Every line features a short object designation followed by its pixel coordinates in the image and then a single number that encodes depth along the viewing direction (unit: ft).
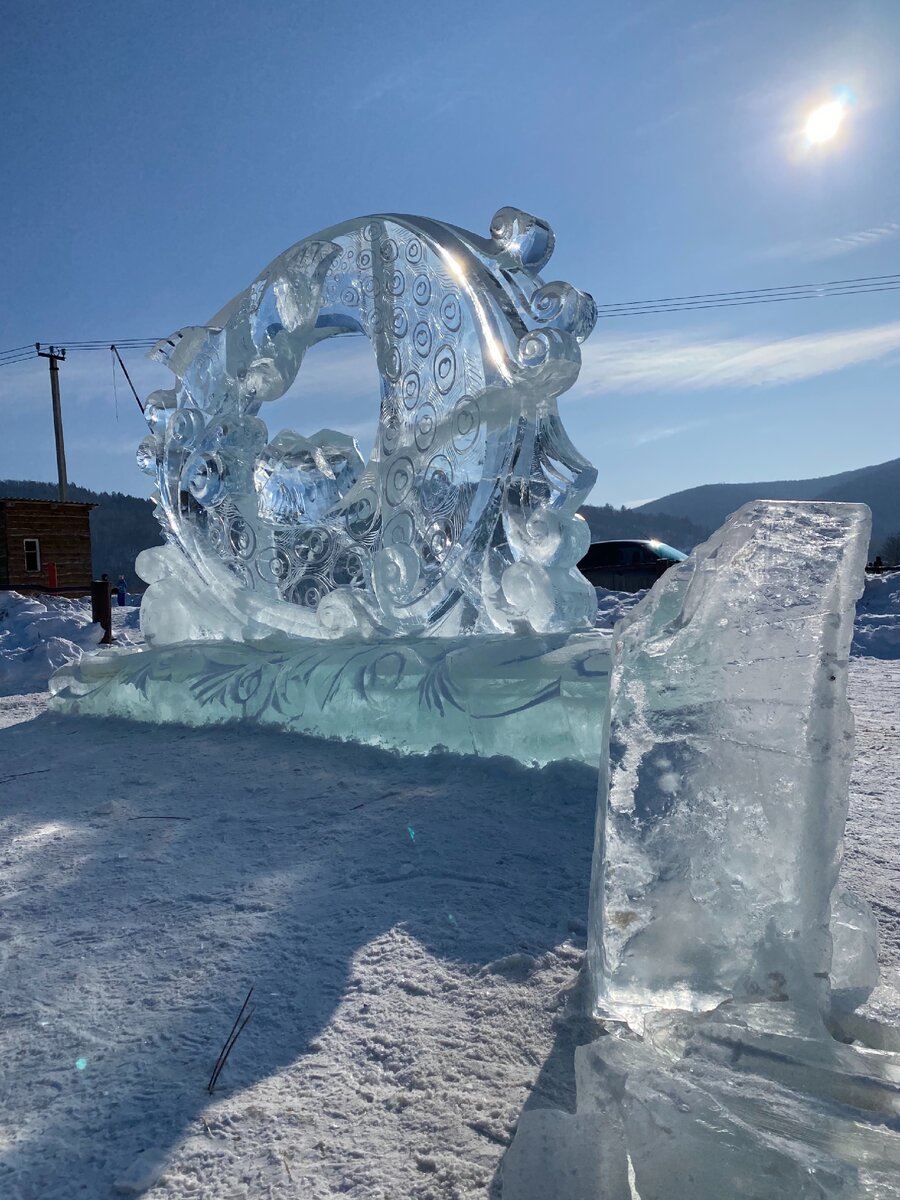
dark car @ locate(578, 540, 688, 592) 40.04
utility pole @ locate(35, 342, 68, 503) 59.62
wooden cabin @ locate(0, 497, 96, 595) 58.54
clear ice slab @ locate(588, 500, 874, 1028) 4.09
